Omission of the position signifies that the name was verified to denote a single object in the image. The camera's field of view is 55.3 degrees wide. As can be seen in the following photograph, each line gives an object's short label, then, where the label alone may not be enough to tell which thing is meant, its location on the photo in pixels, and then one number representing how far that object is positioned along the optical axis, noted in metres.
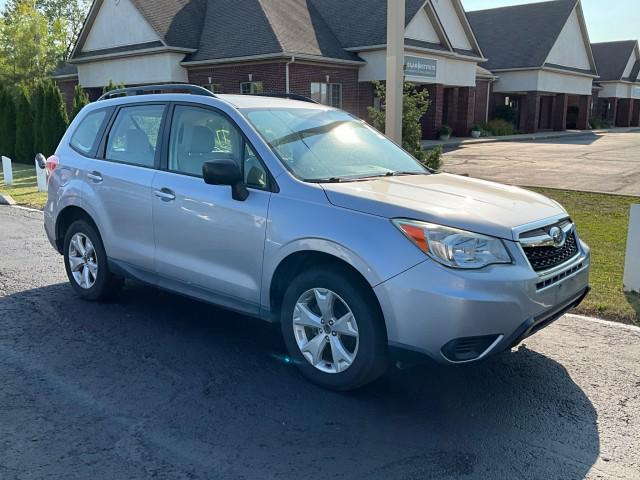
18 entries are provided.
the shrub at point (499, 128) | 36.56
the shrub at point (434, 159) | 11.83
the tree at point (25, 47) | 31.83
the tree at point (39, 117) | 20.63
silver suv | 3.64
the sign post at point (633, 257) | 6.21
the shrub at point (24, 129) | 21.47
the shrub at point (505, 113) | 40.22
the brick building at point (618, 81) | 53.34
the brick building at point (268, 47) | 24.48
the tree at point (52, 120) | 20.38
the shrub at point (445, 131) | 31.78
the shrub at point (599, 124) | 49.28
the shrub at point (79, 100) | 19.44
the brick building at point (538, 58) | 39.38
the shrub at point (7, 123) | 22.30
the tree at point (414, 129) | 11.74
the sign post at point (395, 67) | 8.88
